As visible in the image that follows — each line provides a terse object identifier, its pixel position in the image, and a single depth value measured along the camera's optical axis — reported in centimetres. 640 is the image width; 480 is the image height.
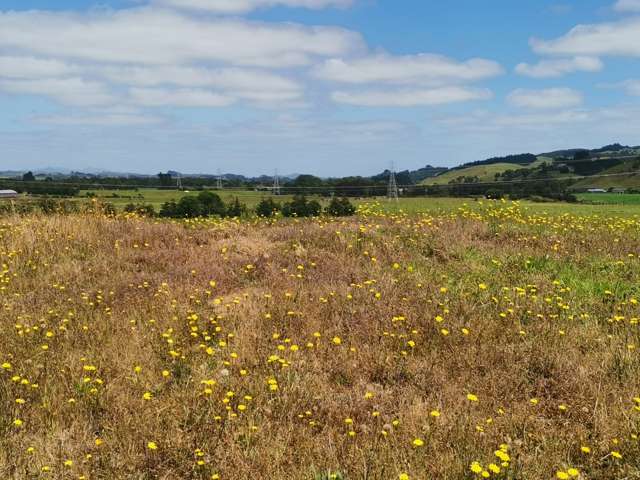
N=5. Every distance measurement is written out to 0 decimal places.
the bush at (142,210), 1546
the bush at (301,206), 2334
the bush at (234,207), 2146
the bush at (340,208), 1773
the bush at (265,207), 2014
